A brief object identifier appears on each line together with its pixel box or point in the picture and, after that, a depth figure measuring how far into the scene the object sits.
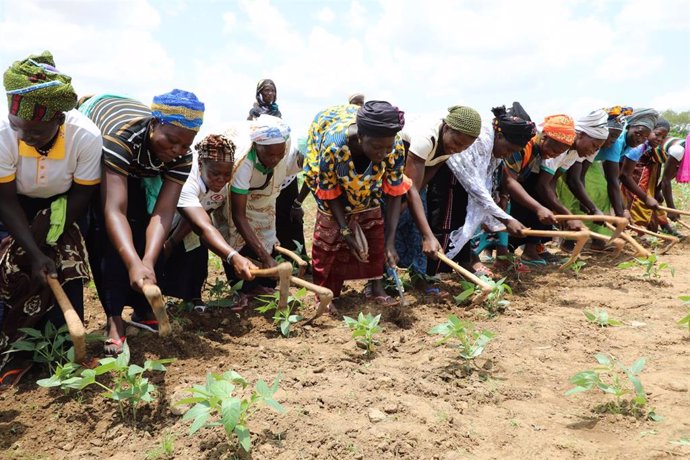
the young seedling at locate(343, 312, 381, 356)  2.91
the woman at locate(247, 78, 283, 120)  6.93
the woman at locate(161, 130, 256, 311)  3.15
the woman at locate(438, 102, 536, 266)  4.04
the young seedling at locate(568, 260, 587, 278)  4.69
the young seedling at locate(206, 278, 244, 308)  3.56
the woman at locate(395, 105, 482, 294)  3.61
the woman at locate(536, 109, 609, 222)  4.72
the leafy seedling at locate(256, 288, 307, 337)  3.18
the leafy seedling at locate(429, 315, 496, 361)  2.69
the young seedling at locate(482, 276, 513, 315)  3.61
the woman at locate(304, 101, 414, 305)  3.15
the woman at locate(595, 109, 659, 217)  5.55
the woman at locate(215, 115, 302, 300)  3.38
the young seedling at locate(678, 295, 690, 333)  3.01
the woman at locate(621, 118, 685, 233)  6.10
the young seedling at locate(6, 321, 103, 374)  2.54
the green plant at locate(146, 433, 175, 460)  2.04
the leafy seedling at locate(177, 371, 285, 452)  1.90
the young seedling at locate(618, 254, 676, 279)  4.44
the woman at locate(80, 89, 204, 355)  2.63
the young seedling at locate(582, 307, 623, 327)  3.34
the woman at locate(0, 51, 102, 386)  2.26
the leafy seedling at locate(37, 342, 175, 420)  2.21
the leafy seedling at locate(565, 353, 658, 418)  2.29
